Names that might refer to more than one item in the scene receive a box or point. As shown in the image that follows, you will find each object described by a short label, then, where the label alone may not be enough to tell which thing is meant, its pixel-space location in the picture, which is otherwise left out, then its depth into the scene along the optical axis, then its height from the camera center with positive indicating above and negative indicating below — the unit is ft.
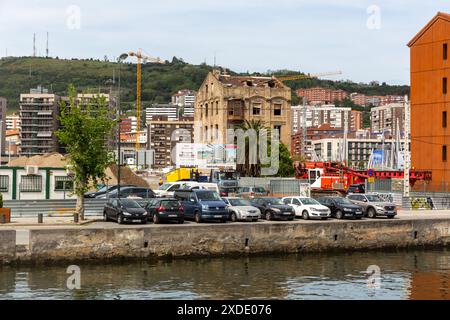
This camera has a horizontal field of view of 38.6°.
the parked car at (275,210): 134.62 -8.73
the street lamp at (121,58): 159.91 +28.02
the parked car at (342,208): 140.67 -8.50
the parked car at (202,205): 126.62 -7.18
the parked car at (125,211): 121.80 -8.16
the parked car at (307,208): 136.98 -8.30
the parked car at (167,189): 169.37 -5.50
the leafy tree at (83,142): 128.47 +5.46
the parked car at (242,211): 130.72 -8.55
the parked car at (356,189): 215.72 -6.62
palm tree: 299.58 +2.48
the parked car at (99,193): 166.61 -6.29
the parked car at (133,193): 160.82 -6.10
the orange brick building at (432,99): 245.04 +27.53
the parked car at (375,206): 145.89 -8.34
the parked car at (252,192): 184.44 -6.72
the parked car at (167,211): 123.75 -8.09
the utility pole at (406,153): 187.01 +4.91
